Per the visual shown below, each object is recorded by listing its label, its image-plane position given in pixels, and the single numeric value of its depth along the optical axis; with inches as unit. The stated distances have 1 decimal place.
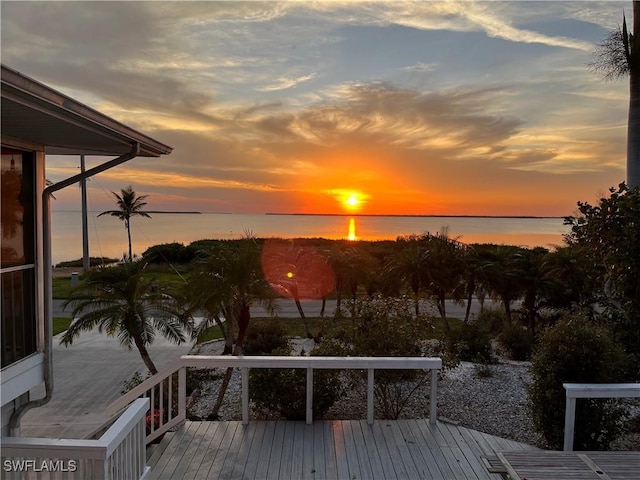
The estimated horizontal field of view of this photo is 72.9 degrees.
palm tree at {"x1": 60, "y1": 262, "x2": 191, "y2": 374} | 290.7
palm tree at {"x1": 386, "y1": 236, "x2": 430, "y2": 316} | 536.7
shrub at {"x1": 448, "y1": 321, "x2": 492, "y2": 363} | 366.9
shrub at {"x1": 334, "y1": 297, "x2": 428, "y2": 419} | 231.2
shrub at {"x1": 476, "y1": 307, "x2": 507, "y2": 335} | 502.3
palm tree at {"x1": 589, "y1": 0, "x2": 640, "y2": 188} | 301.7
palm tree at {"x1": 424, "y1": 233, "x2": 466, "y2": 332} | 537.0
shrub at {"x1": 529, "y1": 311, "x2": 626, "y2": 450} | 169.2
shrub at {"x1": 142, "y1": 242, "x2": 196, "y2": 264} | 1194.0
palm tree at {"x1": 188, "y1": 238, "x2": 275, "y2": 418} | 285.4
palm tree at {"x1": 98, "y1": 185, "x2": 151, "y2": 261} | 1444.4
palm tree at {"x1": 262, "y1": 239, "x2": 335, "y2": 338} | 525.1
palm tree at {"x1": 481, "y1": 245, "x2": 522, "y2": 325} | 508.7
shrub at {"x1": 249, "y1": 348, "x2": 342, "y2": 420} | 192.7
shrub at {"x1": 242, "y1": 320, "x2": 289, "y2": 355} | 398.3
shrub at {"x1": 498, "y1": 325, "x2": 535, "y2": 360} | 398.3
